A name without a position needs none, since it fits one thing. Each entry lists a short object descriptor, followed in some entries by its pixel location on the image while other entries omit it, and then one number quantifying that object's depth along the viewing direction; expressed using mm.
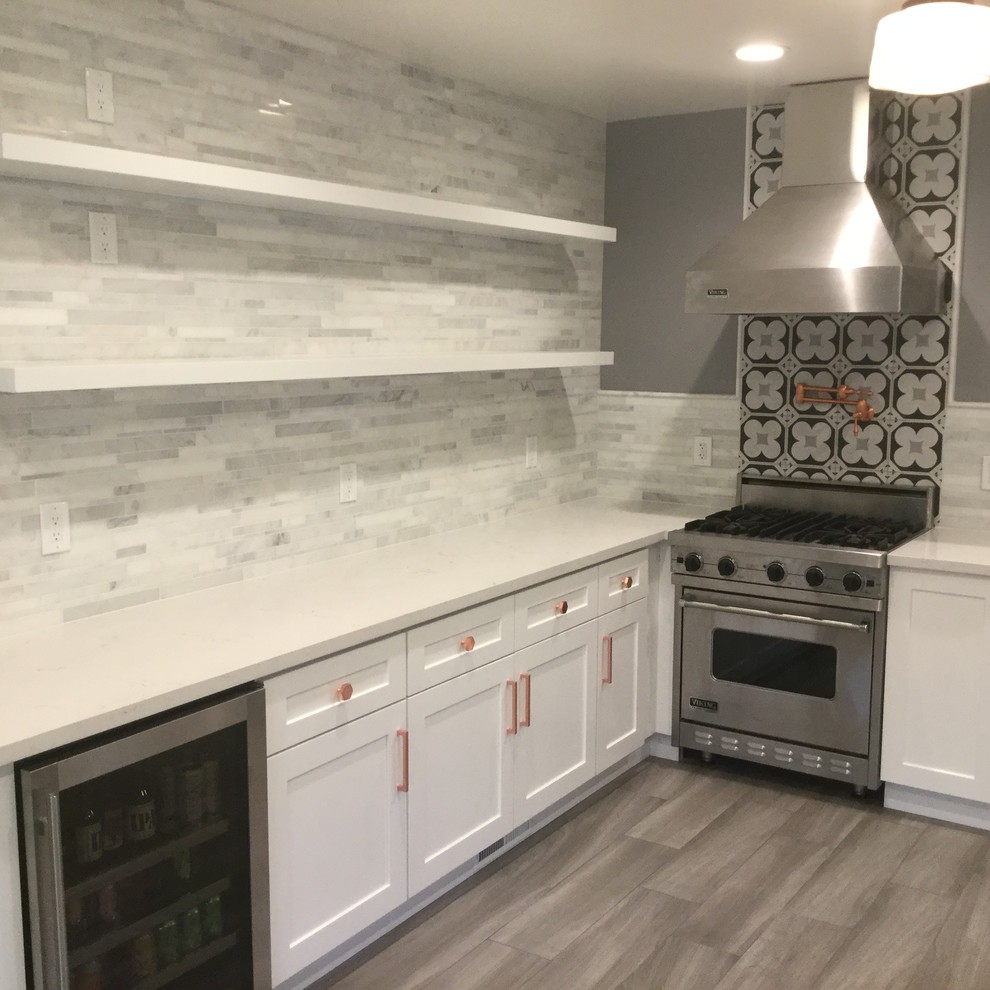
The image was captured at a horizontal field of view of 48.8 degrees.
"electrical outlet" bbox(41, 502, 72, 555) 2492
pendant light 2176
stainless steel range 3482
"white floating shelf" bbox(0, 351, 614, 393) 2172
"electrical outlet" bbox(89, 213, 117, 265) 2521
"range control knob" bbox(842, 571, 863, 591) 3412
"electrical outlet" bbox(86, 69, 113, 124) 2475
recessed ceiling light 3236
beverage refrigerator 1879
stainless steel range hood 3357
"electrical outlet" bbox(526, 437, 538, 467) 4145
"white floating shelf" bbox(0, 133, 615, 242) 2166
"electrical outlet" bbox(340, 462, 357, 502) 3301
